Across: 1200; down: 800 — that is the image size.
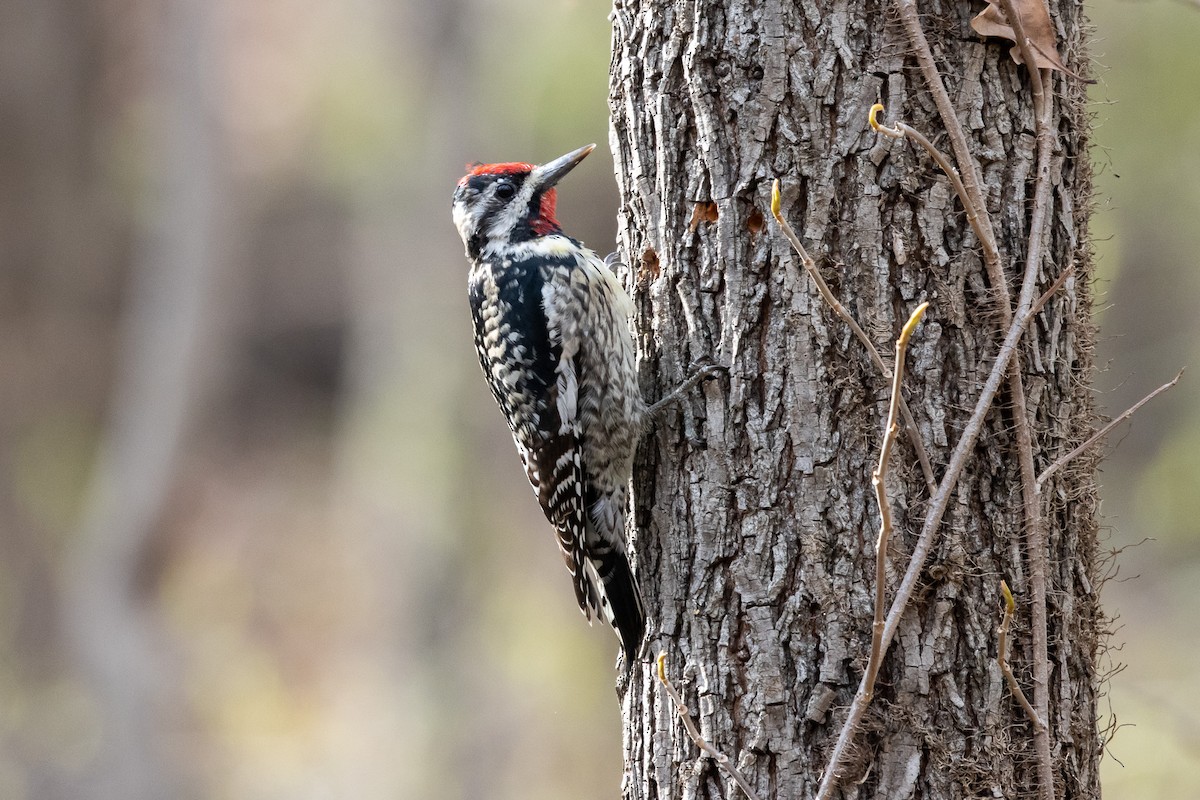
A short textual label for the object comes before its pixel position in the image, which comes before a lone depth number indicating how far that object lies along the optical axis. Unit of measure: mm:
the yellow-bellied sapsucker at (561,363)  5770
